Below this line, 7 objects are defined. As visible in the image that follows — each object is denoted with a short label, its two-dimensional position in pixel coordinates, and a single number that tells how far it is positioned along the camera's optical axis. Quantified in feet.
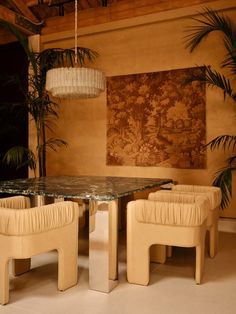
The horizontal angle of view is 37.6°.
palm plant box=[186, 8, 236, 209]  13.75
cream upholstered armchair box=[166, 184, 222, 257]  10.68
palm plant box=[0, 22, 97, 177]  16.89
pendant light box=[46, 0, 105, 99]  10.63
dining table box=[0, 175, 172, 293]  8.37
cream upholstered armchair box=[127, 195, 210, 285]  8.40
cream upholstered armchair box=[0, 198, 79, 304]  7.44
